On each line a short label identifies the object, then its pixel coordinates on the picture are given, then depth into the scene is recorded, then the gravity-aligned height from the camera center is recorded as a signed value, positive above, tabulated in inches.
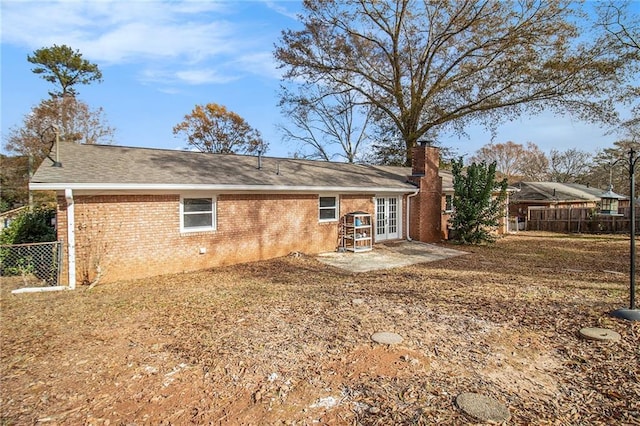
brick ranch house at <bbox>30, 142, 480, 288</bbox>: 323.0 +3.6
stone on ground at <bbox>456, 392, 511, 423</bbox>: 124.7 -71.5
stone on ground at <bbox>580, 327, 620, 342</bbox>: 189.3 -67.2
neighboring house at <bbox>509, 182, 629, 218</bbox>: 1069.8 +36.1
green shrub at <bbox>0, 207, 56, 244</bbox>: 388.5 -23.2
